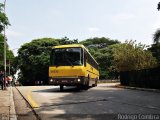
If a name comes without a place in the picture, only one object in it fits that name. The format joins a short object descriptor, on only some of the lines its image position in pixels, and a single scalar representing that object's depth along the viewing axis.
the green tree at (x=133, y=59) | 18.33
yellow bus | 10.52
